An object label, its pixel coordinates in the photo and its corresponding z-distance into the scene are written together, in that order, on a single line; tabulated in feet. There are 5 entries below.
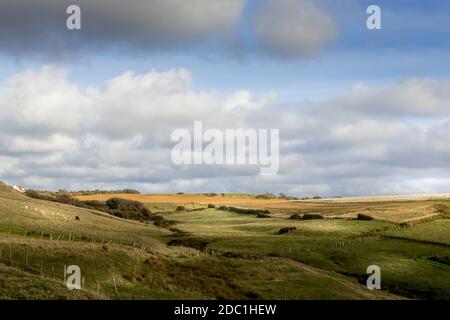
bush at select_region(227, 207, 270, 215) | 630.33
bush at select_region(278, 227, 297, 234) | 406.17
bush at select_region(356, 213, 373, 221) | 462.60
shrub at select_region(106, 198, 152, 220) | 544.62
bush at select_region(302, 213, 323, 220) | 515.50
